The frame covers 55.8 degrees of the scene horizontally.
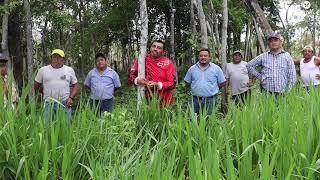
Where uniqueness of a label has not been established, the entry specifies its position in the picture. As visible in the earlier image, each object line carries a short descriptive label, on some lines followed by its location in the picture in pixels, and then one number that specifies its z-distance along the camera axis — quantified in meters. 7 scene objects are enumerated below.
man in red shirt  3.69
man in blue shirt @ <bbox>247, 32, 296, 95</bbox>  3.84
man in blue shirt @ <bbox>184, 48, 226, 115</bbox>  3.95
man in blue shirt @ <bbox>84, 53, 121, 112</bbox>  4.18
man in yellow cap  3.85
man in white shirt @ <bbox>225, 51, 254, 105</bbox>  4.98
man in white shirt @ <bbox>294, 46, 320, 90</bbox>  4.33
